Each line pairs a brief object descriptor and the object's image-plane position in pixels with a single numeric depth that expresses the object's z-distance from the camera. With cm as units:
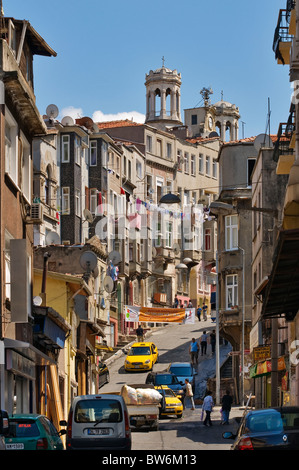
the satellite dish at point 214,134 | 12888
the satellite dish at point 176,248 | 10438
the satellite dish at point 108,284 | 6775
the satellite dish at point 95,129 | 8581
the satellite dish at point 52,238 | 6562
